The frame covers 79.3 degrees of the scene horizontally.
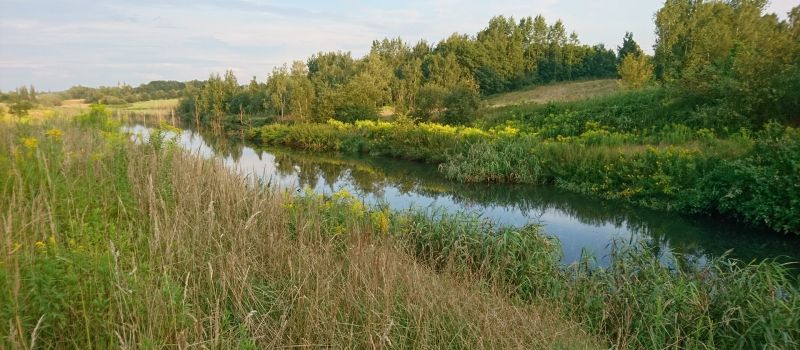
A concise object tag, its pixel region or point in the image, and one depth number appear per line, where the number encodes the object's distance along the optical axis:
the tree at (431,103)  26.70
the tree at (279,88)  40.24
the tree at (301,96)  35.69
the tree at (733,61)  14.02
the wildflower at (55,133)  4.75
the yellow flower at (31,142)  3.90
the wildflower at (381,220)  5.47
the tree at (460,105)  25.25
